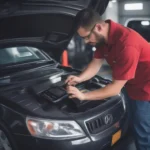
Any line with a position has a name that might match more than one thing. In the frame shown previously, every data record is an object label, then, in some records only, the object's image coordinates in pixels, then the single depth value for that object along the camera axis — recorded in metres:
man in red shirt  2.03
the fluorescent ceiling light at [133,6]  7.69
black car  2.21
